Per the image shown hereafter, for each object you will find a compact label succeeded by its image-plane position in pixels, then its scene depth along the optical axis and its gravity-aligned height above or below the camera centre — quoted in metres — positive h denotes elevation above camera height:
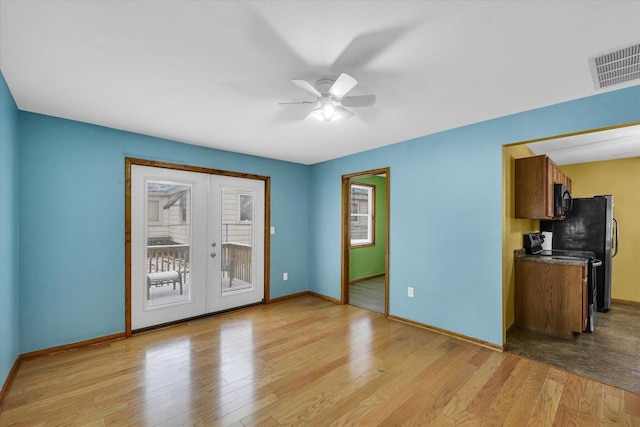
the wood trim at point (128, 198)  3.30 +0.15
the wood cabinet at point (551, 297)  3.19 -1.01
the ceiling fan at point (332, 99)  1.94 +0.87
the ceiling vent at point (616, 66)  1.81 +1.04
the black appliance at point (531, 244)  3.86 -0.43
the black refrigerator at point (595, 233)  4.03 -0.29
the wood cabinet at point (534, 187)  3.35 +0.32
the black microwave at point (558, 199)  3.65 +0.19
